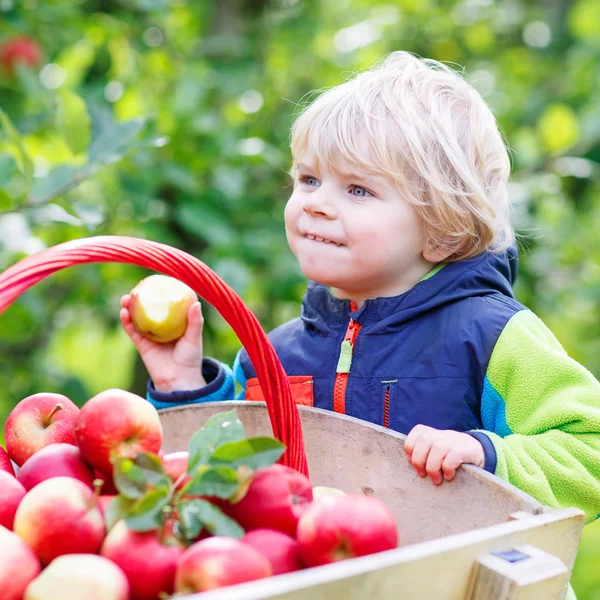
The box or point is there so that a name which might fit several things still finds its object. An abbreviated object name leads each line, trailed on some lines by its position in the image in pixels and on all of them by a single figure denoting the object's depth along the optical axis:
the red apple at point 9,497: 1.14
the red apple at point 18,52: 1.99
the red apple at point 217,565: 1.03
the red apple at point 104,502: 1.12
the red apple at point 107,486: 1.19
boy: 1.33
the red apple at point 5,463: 1.23
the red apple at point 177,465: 1.14
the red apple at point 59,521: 1.09
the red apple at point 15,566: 1.06
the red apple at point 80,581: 1.04
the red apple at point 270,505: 1.12
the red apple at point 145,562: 1.06
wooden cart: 1.01
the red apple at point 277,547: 1.08
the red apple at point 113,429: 1.18
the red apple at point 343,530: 1.08
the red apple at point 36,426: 1.26
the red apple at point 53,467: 1.18
